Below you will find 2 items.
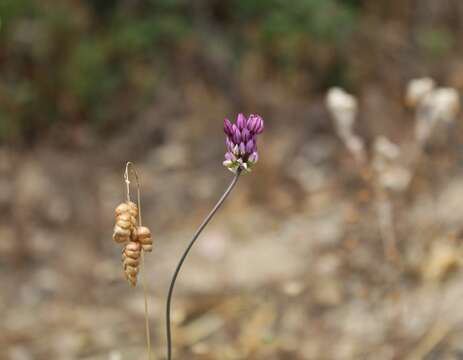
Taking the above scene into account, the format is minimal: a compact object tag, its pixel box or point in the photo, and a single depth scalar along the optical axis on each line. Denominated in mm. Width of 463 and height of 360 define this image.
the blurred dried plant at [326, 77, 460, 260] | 837
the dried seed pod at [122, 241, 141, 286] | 637
